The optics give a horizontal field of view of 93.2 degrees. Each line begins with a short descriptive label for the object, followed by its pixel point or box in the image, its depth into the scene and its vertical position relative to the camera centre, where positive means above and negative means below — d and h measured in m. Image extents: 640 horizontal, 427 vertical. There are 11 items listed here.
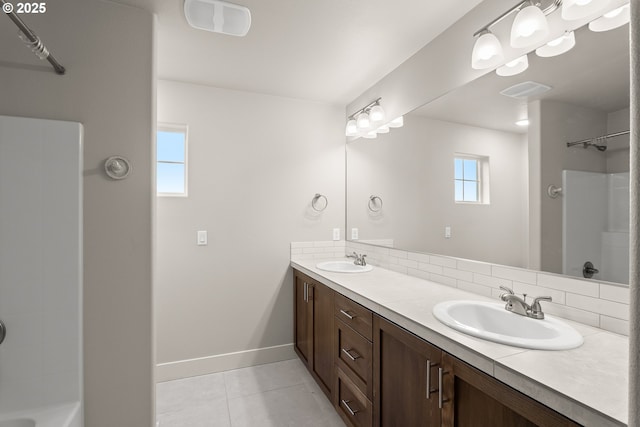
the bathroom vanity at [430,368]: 0.82 -0.54
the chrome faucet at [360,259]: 2.66 -0.41
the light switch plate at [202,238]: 2.62 -0.21
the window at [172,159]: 2.61 +0.47
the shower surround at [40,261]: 1.44 -0.24
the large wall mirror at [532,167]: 1.19 +0.24
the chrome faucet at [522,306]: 1.29 -0.40
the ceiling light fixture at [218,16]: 1.69 +1.15
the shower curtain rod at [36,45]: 1.06 +0.72
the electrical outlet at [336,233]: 3.12 -0.20
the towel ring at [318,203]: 3.02 +0.11
